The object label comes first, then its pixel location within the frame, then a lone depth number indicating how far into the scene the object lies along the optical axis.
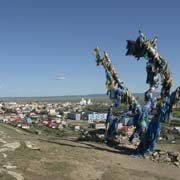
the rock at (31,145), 15.44
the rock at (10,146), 14.73
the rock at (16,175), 10.85
